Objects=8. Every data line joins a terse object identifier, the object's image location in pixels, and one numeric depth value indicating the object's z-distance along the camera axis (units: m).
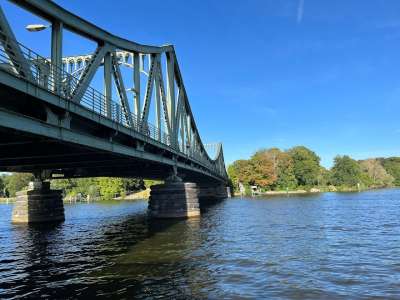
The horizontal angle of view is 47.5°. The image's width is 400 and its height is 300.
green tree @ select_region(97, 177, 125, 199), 174.00
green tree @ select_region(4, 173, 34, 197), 185.25
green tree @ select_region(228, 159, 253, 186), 166.62
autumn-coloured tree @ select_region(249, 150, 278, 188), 165.62
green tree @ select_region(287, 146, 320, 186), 175.62
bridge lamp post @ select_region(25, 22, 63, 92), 21.06
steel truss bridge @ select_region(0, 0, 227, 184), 18.23
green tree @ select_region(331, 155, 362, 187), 192.62
